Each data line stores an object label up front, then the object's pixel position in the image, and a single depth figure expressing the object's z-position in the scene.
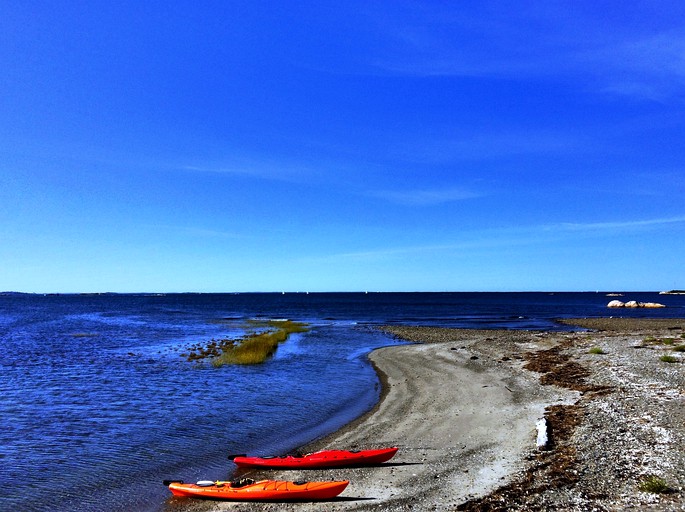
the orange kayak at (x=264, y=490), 12.66
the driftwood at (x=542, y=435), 15.54
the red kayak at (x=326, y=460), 15.09
